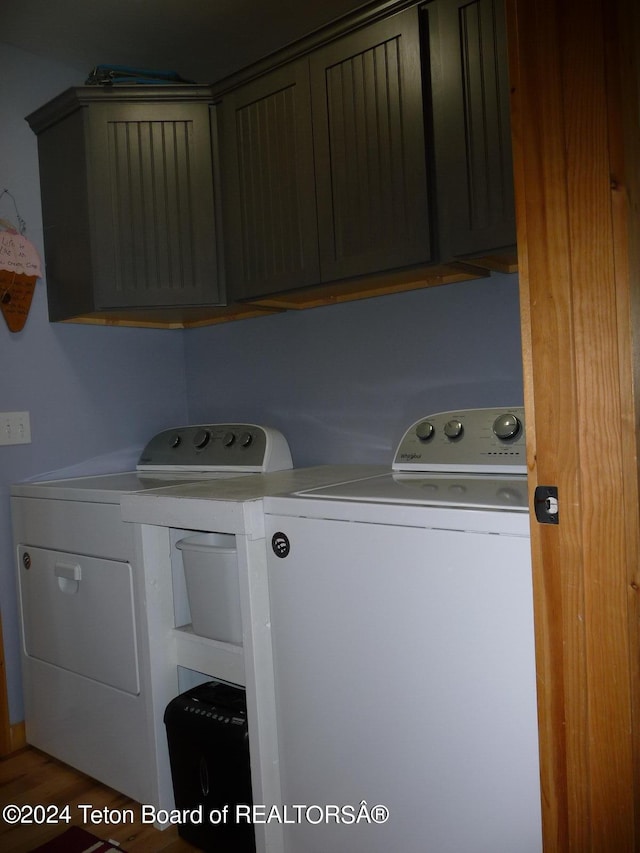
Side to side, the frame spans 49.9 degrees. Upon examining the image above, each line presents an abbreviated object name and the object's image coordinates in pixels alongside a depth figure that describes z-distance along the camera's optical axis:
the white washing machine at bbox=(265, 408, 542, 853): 1.20
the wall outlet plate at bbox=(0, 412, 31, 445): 2.32
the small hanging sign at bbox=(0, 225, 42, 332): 2.32
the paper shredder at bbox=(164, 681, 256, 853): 1.64
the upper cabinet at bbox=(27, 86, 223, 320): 2.24
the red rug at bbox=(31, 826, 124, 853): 1.76
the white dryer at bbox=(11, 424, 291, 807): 1.89
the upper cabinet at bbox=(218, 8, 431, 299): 1.75
